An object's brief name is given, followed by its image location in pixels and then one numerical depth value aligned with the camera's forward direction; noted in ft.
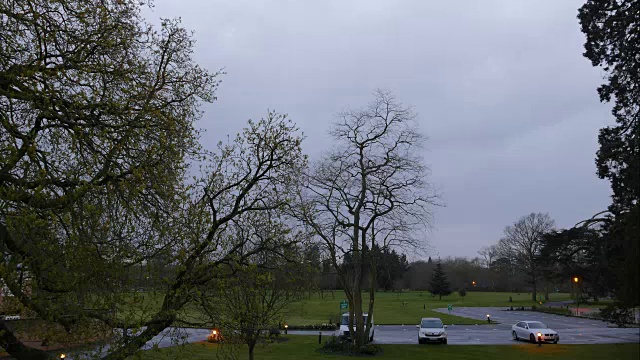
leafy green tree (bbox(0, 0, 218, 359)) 24.86
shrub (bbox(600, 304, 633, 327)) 62.23
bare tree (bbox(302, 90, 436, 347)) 99.25
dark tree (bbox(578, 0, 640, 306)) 54.29
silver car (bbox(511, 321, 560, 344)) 114.21
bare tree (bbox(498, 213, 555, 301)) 281.33
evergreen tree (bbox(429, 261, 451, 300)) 317.22
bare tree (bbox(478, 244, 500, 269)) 424.83
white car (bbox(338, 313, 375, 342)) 116.80
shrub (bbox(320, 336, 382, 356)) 100.37
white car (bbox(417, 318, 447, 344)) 115.44
